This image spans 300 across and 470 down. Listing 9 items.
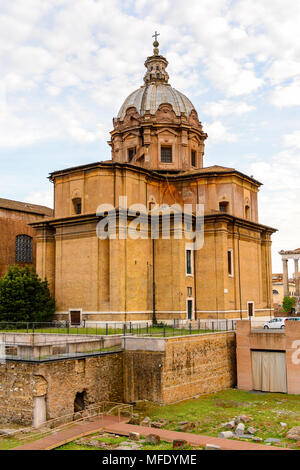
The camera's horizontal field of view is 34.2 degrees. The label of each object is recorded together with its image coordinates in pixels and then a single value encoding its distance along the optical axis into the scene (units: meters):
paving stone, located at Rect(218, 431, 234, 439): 19.03
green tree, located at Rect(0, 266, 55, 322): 35.25
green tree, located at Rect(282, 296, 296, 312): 69.50
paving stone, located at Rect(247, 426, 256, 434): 19.81
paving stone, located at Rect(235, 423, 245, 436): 19.67
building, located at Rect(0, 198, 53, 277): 43.62
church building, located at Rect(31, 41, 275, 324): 35.38
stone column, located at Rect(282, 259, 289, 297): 79.48
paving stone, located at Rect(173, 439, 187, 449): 17.48
